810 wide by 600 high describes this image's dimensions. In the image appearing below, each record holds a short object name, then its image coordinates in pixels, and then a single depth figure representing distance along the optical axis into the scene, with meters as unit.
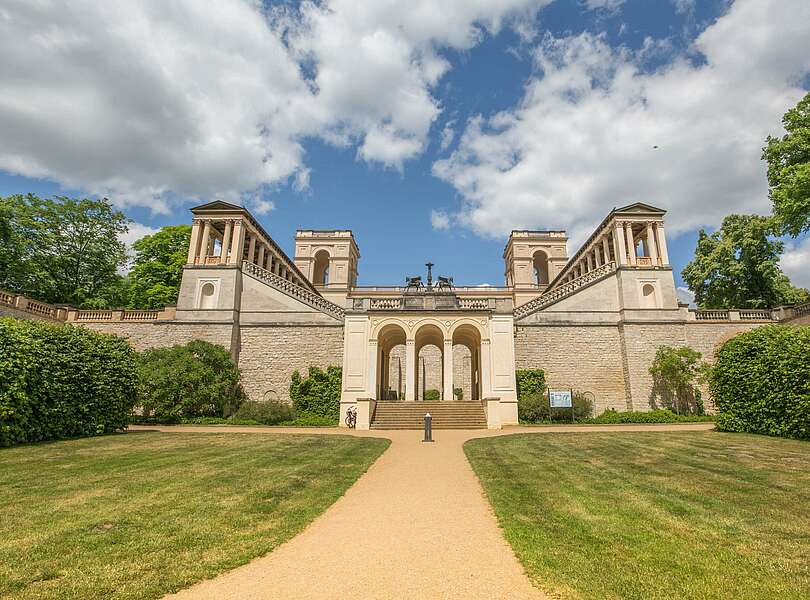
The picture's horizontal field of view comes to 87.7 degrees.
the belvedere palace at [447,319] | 24.94
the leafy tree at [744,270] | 29.80
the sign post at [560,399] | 21.14
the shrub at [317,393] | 24.64
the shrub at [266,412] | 22.88
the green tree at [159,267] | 32.69
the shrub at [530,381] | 24.97
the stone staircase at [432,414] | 20.45
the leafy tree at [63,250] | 28.88
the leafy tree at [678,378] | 24.88
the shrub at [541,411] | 22.80
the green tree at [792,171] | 18.42
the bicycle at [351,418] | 21.38
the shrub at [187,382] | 21.53
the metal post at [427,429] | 15.68
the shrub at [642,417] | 22.68
